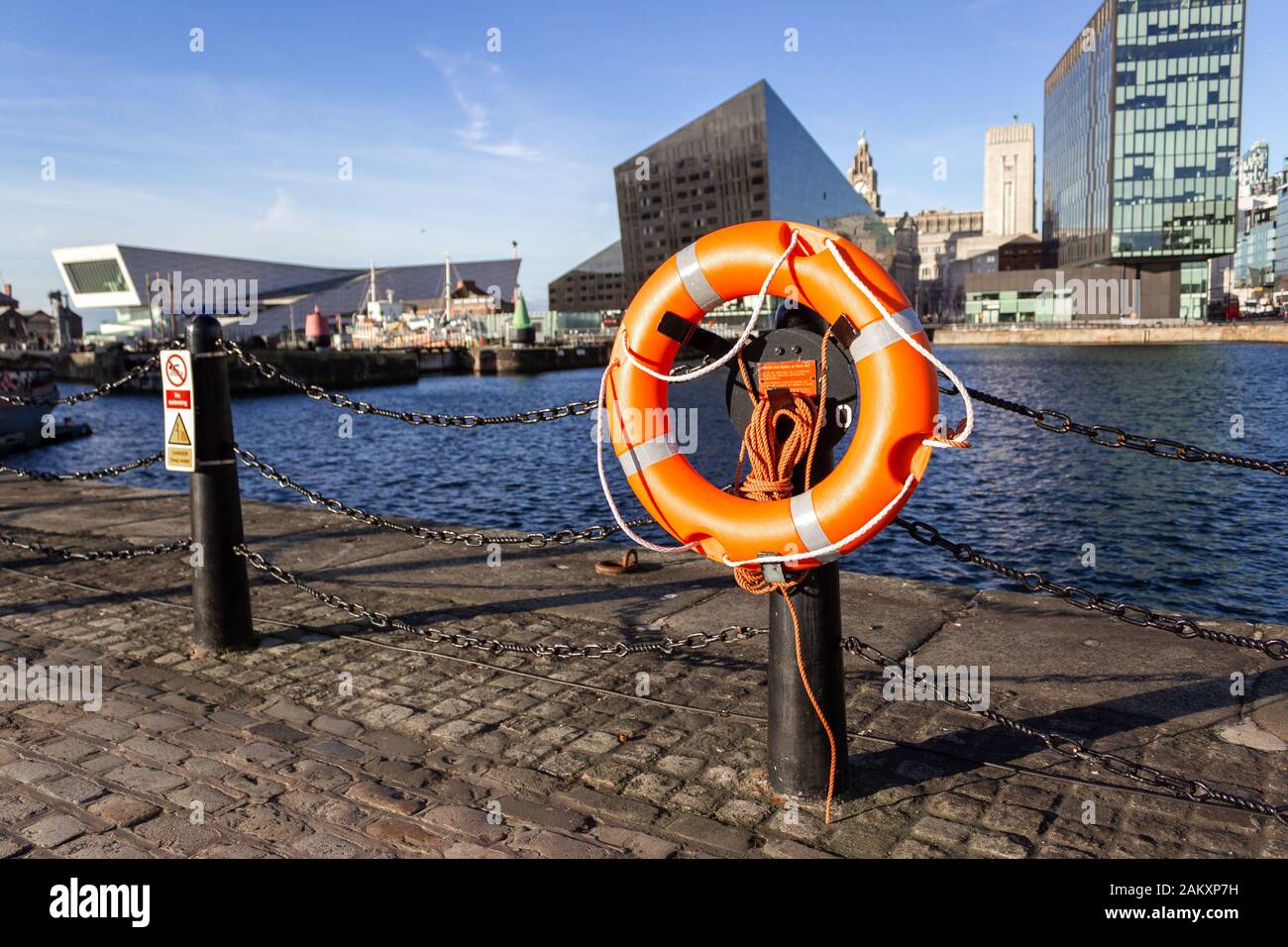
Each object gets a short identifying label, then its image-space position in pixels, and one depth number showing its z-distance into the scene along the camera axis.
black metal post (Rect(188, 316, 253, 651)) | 4.75
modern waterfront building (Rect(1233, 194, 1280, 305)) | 160.71
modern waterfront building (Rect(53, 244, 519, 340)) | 111.00
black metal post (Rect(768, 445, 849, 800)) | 3.10
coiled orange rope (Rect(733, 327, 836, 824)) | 3.13
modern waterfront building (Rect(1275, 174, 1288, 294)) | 157.71
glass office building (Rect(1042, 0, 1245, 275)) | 75.62
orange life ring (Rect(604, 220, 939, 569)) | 3.01
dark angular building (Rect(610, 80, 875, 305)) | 96.62
